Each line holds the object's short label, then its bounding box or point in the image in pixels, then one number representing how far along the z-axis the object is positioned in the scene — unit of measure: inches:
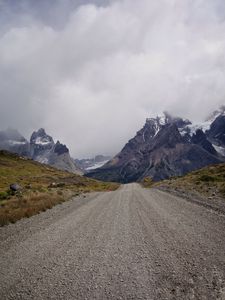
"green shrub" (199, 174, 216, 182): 1560.5
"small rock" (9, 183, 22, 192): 1867.6
